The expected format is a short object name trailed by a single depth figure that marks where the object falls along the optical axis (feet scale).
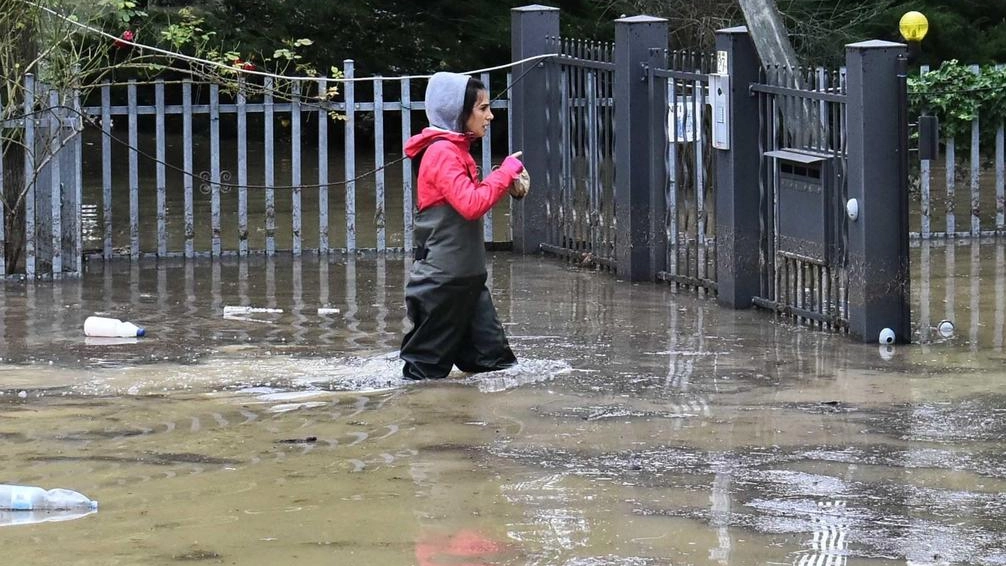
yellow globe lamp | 48.85
